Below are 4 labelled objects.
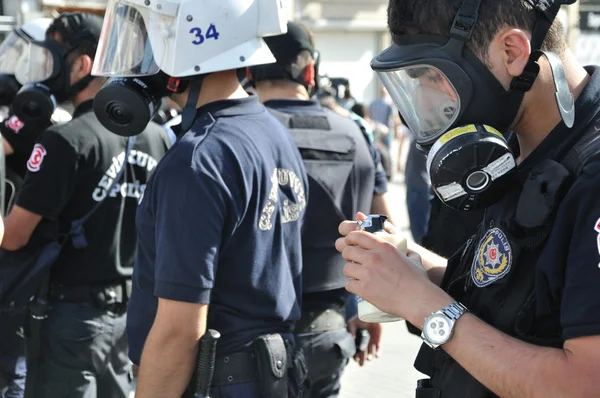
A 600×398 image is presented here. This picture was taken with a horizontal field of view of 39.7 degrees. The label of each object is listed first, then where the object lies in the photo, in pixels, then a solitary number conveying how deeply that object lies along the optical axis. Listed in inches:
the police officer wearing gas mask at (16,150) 163.9
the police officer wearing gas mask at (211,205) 92.8
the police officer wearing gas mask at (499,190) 60.2
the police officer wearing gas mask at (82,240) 138.3
